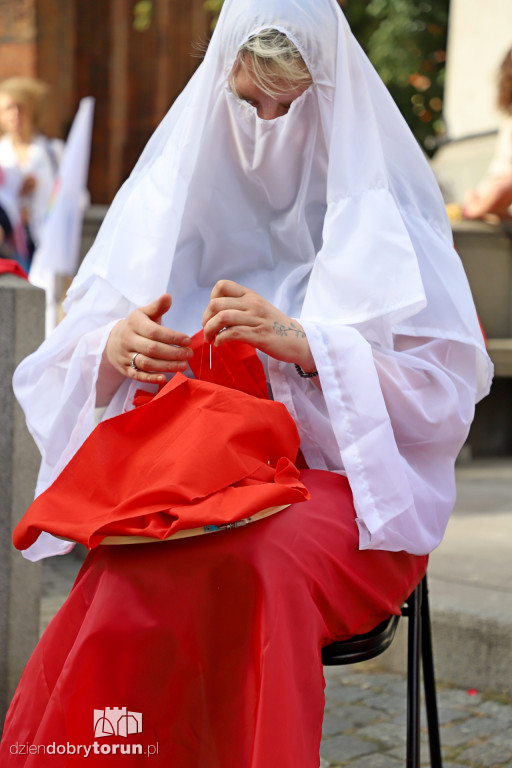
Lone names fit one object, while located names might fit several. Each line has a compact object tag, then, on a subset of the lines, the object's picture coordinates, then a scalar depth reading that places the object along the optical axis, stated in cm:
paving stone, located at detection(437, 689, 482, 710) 324
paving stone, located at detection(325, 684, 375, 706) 333
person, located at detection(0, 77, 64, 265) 830
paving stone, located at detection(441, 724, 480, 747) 296
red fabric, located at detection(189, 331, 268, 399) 216
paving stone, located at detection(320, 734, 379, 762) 290
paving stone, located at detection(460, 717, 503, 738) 302
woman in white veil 186
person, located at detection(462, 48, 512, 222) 711
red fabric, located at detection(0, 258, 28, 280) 306
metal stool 204
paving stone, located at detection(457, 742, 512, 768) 281
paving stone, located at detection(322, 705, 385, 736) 311
